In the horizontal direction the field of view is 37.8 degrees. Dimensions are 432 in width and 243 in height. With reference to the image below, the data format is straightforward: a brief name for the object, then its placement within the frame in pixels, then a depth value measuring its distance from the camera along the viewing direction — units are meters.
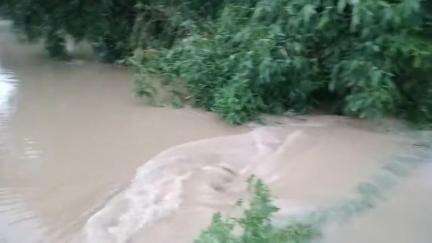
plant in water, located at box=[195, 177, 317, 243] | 3.89
